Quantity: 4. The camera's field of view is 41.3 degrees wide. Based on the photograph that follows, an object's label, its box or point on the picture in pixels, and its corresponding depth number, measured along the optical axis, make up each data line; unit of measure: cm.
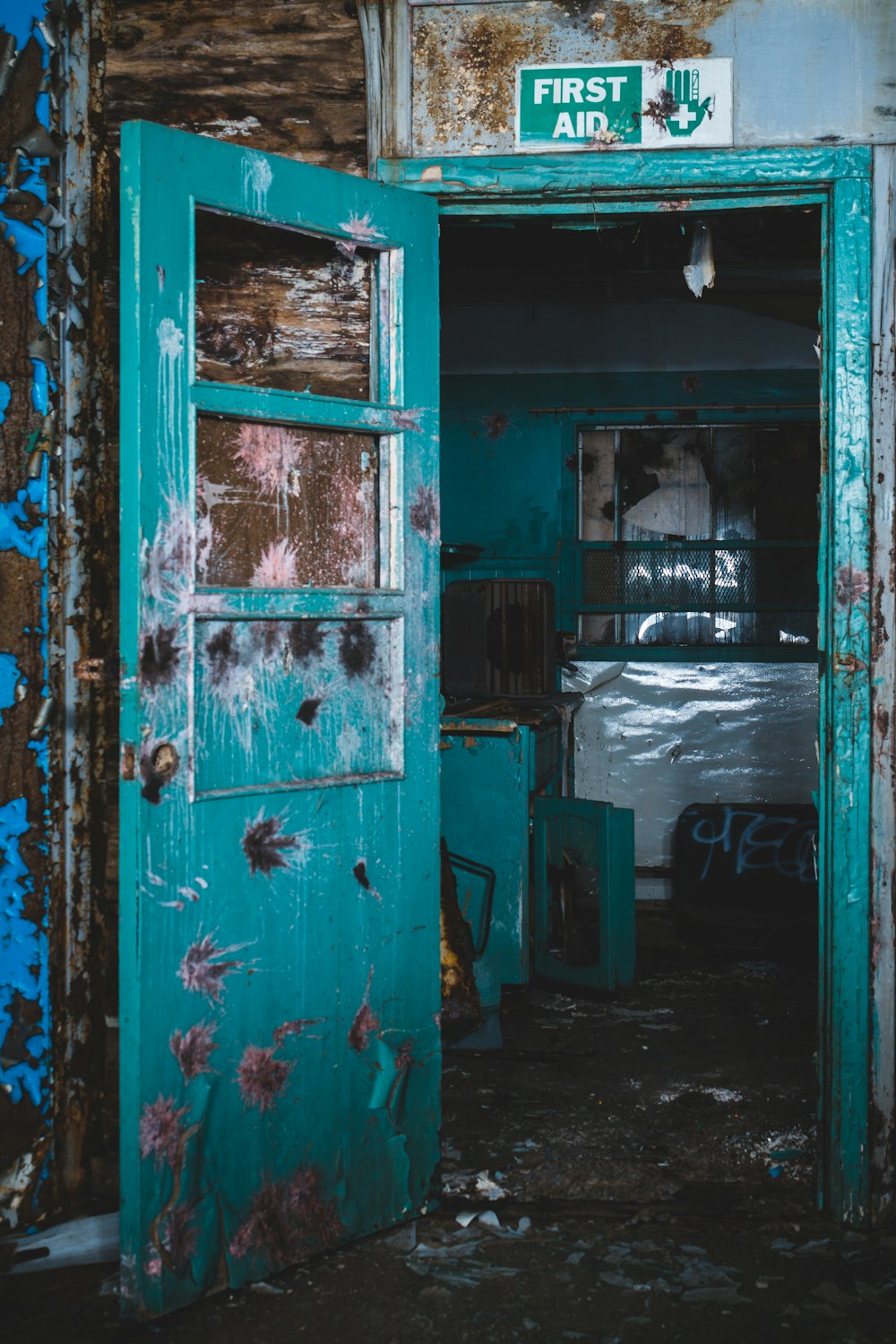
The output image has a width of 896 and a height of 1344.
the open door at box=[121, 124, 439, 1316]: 212
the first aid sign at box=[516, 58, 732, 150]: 254
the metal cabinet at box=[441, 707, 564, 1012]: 409
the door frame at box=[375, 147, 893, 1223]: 252
